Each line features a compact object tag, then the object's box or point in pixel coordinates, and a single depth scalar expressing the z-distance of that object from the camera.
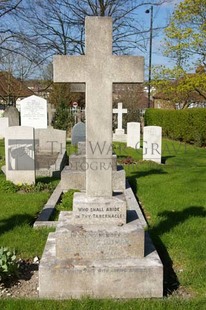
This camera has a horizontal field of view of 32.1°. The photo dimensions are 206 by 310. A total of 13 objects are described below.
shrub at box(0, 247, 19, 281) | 3.49
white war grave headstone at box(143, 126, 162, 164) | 12.23
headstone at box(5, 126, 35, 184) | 8.04
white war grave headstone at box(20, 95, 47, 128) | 16.52
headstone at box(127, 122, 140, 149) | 16.81
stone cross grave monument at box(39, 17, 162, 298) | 3.36
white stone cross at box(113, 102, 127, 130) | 22.22
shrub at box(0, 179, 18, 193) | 7.63
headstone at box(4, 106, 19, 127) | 20.16
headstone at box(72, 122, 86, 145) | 15.46
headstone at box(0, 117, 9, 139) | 19.19
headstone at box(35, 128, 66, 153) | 12.58
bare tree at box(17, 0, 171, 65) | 21.97
